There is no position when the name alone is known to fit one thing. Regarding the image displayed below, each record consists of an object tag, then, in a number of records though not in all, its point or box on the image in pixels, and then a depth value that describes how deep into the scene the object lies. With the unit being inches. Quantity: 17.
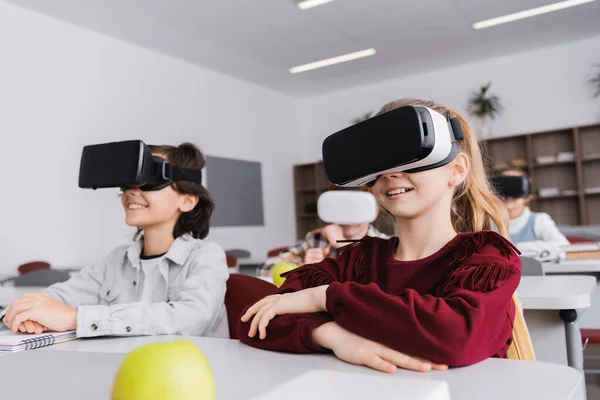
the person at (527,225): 144.3
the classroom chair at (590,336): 91.4
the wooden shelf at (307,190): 317.1
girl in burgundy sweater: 33.3
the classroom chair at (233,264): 144.4
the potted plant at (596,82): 250.0
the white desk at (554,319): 62.8
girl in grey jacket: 53.9
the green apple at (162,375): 21.3
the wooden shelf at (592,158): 242.6
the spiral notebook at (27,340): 42.7
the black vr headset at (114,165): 57.5
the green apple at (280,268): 66.0
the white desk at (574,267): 97.1
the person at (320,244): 105.8
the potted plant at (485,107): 269.7
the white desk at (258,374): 27.4
